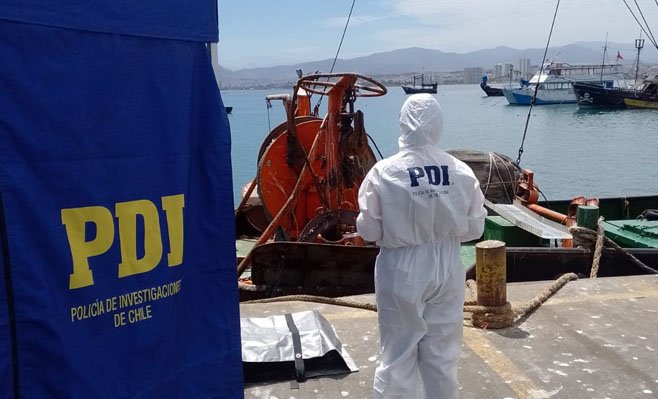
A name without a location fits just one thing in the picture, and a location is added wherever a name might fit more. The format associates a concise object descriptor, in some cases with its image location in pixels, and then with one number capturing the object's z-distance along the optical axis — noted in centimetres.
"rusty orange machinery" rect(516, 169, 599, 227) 1005
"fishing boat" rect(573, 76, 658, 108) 5822
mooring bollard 475
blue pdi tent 176
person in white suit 325
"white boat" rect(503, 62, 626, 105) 7494
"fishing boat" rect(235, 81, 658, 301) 679
